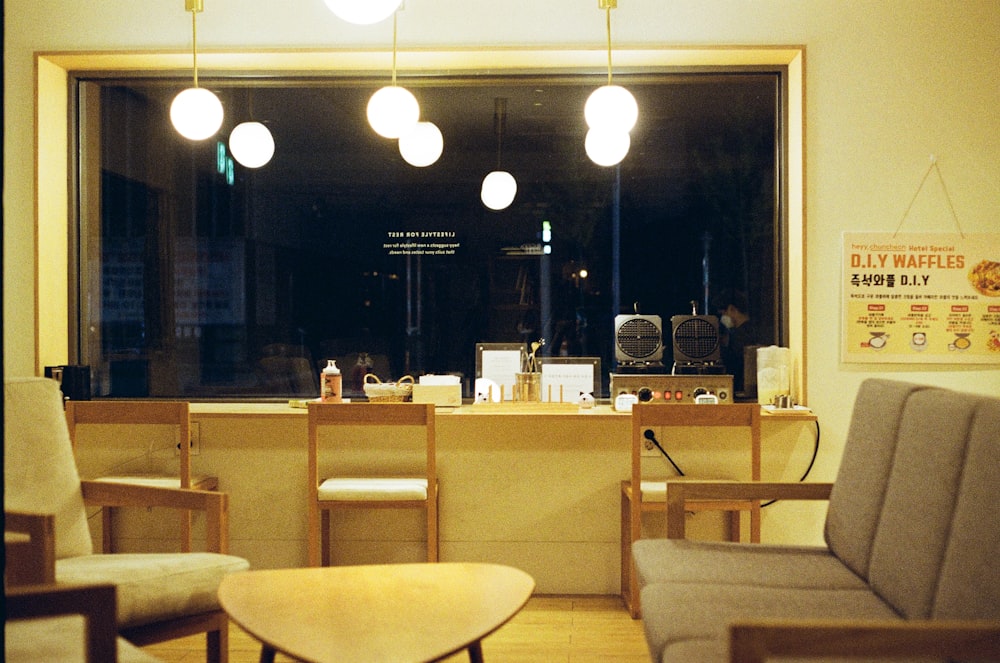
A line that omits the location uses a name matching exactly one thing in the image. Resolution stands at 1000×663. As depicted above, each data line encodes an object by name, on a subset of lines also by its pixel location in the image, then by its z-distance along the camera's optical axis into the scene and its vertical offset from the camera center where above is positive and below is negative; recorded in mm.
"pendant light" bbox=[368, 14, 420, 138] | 2967 +837
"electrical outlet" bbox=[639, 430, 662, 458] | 3674 -506
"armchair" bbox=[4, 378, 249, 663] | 2059 -521
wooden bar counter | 3643 -662
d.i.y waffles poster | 3555 +159
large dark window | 3977 +521
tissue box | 3715 -248
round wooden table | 1681 -615
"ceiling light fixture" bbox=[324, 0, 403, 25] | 2100 +854
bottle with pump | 3686 -200
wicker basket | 3713 -236
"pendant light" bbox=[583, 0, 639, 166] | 3092 +857
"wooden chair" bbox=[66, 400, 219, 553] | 3135 -282
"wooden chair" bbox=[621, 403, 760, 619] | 3020 -410
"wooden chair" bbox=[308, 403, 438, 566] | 3117 -585
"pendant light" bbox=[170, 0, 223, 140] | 3199 +898
